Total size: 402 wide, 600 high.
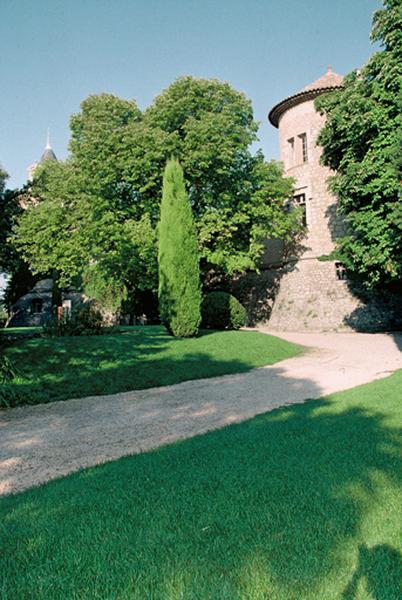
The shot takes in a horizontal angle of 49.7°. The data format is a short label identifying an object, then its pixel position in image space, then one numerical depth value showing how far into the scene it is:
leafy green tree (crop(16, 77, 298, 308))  19.58
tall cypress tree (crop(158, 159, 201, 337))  14.51
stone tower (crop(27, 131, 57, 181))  40.97
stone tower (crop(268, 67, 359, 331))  21.47
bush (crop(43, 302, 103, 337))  14.80
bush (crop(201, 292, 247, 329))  18.11
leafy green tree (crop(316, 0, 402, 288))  13.65
